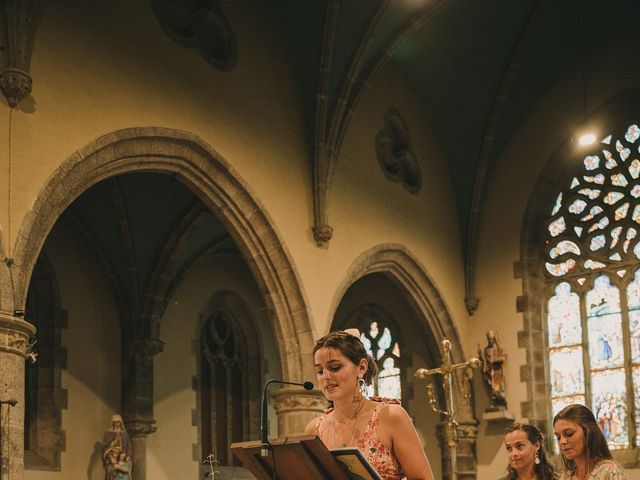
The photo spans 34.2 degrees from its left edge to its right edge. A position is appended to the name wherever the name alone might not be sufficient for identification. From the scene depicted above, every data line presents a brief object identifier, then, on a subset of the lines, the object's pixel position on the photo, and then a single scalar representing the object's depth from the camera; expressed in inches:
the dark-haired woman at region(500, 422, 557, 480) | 217.9
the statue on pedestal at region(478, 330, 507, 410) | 571.8
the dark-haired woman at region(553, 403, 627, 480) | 184.5
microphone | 126.2
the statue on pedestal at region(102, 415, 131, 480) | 462.6
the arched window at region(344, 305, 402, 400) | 637.3
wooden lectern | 123.8
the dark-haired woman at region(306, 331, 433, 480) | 135.9
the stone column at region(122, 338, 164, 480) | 508.4
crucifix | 426.3
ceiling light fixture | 486.6
